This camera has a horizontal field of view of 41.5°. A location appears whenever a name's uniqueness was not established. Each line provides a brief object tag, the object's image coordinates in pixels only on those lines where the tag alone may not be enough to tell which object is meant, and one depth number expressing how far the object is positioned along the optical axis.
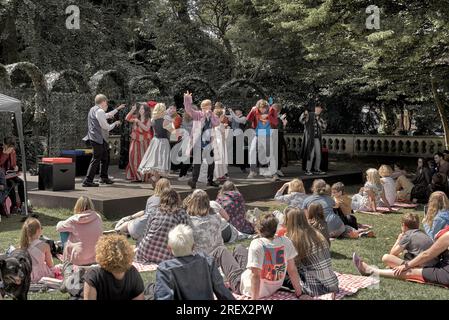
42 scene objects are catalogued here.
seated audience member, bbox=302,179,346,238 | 8.05
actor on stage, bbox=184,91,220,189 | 11.13
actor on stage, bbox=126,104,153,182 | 12.04
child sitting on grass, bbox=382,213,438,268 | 6.29
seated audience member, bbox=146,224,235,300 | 4.36
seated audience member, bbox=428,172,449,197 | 10.48
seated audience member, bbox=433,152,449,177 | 12.28
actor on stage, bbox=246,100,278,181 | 12.93
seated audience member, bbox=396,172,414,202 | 12.77
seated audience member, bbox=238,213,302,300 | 5.22
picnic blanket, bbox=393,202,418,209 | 12.08
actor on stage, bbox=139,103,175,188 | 11.42
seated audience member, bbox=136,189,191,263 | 6.43
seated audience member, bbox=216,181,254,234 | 8.32
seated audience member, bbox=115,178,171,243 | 7.29
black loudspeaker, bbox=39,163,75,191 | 10.46
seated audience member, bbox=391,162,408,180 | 13.32
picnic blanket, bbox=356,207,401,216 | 11.10
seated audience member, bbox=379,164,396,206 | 11.84
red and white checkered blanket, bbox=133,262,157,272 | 6.41
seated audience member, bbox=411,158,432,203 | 12.43
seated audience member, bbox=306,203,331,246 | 6.73
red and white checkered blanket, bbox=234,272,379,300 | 5.52
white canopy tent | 8.85
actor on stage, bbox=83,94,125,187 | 10.78
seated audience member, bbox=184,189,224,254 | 6.51
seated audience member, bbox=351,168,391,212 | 11.21
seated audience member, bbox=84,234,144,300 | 4.17
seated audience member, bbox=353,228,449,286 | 5.88
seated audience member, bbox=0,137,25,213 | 9.89
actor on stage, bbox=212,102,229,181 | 11.68
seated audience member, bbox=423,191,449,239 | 6.73
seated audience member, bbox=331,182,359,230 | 8.80
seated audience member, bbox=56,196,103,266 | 6.21
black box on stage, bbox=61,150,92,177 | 13.02
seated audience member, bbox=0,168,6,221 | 9.34
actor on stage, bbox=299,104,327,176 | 14.08
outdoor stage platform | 9.72
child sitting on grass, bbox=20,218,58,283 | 5.68
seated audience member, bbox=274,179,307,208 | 8.34
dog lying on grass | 4.93
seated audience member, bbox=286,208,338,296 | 5.63
